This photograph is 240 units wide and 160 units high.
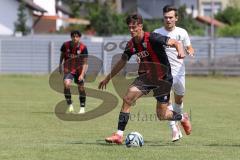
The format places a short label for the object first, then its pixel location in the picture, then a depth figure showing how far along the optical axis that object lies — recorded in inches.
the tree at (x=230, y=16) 3201.3
